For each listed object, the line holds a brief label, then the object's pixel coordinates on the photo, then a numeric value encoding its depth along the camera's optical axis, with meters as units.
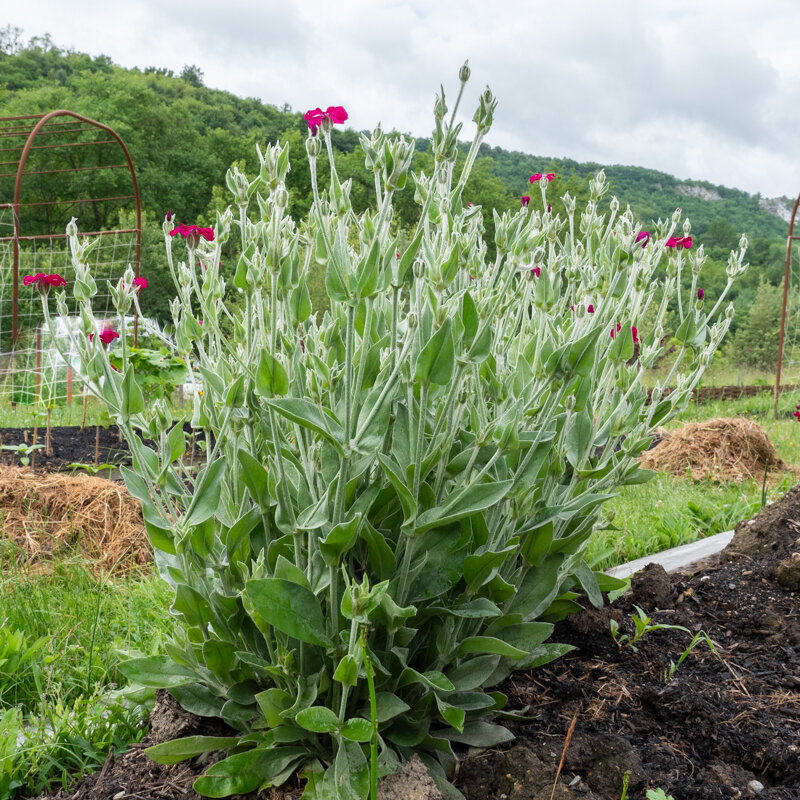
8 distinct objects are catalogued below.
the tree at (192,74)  57.54
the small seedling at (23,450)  5.01
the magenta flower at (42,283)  1.85
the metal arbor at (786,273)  8.83
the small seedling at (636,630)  2.23
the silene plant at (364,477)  1.45
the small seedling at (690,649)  2.12
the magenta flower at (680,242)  2.16
